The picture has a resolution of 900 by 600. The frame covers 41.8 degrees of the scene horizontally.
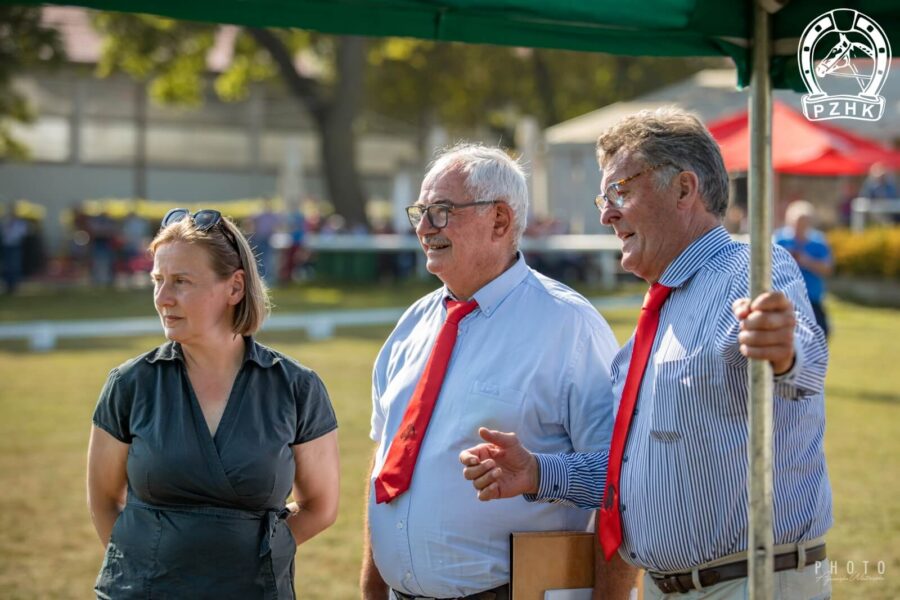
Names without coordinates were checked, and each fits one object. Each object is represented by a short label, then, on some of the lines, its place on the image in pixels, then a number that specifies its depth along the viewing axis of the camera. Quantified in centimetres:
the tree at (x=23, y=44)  2938
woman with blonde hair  344
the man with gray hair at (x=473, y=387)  364
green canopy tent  271
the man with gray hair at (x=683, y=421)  311
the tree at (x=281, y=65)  3222
